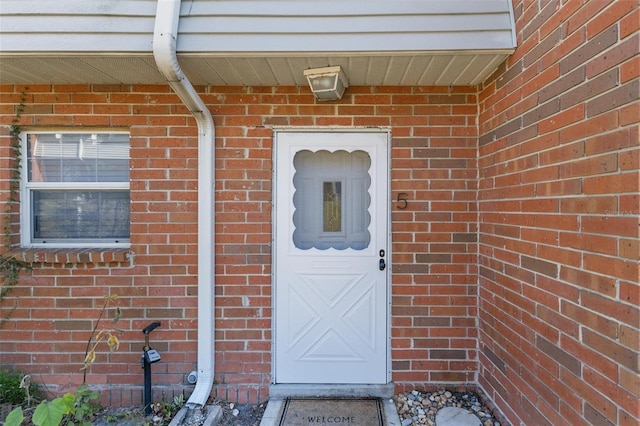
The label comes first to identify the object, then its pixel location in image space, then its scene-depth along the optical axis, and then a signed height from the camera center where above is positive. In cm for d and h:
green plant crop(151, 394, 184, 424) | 258 -151
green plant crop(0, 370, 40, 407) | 262 -138
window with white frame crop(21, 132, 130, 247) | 279 +18
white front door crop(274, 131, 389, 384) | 276 -54
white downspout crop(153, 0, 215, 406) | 262 -35
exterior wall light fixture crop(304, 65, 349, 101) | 234 +92
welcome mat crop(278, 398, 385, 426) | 244 -149
